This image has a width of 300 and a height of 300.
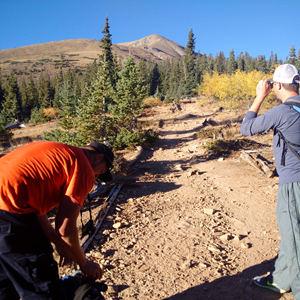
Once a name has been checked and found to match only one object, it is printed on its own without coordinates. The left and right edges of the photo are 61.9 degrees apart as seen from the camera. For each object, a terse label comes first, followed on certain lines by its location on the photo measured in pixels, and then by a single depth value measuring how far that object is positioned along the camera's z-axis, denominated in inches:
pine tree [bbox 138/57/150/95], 2561.8
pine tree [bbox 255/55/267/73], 3698.3
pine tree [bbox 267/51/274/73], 3686.5
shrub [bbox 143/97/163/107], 1635.1
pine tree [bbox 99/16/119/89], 1385.1
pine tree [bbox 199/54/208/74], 2994.6
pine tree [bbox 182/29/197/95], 2373.3
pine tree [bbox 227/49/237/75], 2877.0
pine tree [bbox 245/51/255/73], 3304.6
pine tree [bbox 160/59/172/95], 2788.1
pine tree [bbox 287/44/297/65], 2210.9
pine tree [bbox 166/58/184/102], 2598.4
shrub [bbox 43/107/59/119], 1964.3
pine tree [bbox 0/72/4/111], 2199.8
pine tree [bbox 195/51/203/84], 2464.3
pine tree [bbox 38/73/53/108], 2371.3
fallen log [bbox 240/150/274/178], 296.0
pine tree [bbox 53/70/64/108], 2059.3
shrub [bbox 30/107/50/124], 1724.5
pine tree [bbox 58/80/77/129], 796.9
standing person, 91.4
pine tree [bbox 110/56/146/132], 643.5
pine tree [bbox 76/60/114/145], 533.6
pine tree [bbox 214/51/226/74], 3099.9
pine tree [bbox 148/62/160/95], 2846.7
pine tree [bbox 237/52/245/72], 3878.0
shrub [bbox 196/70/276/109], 1071.0
